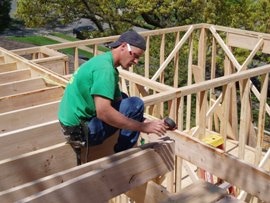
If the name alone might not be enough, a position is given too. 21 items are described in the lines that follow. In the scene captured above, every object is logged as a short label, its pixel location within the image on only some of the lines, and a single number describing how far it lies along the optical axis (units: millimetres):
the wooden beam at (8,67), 6578
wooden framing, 3127
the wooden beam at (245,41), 8609
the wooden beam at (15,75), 6172
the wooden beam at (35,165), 3867
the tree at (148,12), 14805
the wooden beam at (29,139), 4441
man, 3529
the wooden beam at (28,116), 4996
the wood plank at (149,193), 3460
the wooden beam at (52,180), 3066
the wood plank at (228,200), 3025
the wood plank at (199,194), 3018
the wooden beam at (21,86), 5816
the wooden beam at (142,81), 5223
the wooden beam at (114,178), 2904
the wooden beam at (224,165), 3336
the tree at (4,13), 31312
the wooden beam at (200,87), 4777
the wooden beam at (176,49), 8590
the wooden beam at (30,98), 5461
